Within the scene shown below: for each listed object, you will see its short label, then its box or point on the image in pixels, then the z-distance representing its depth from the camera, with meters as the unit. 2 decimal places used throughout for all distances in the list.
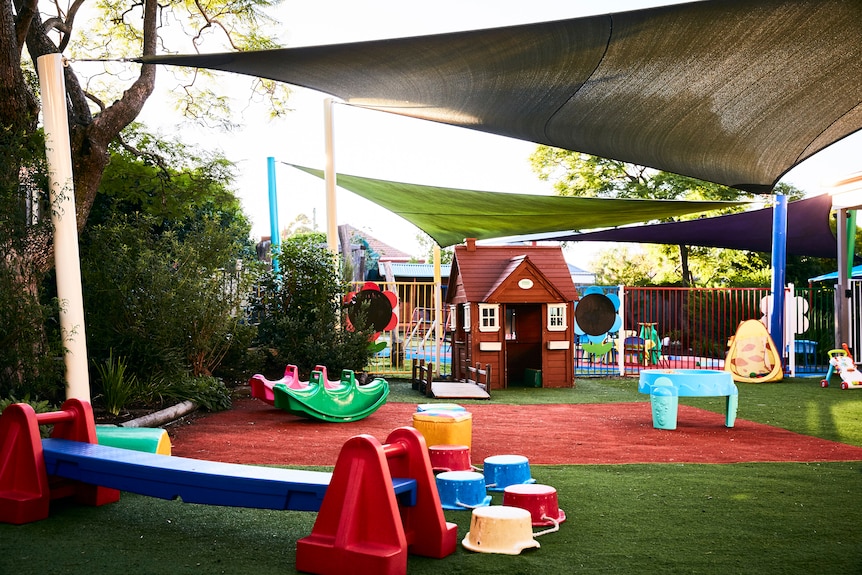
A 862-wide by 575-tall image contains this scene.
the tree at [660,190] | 22.38
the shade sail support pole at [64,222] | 5.92
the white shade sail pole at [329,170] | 11.46
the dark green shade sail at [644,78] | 4.71
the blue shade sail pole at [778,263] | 12.67
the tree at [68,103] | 6.06
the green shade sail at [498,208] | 11.77
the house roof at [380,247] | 50.47
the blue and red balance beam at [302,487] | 2.89
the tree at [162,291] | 7.64
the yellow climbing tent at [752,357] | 12.04
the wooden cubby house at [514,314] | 11.09
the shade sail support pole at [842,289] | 13.27
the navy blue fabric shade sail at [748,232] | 13.59
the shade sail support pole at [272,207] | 13.08
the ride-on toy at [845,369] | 11.20
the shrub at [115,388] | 6.89
